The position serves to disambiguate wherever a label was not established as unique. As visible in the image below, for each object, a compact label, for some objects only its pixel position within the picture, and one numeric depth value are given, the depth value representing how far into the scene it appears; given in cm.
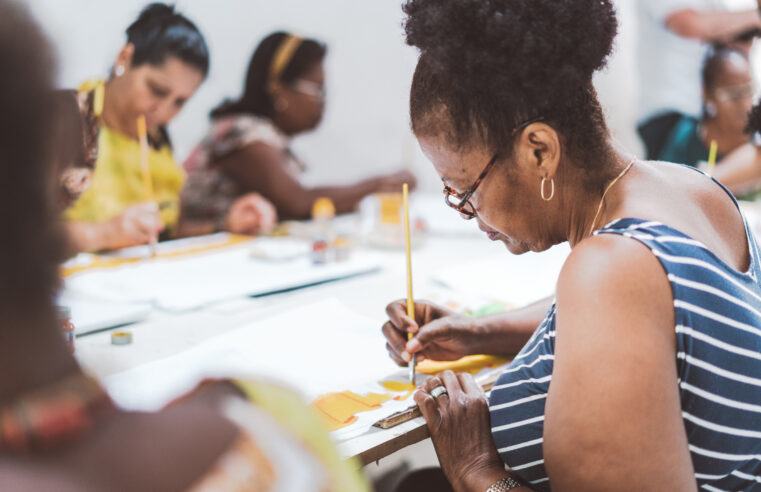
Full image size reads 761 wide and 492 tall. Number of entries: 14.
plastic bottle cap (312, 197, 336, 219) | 265
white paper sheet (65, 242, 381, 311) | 174
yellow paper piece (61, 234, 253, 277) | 203
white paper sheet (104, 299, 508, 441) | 117
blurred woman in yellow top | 212
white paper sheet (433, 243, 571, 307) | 175
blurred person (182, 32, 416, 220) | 304
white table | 106
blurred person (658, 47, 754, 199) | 309
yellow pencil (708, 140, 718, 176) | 214
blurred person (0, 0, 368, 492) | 40
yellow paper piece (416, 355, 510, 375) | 131
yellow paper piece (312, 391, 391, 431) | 108
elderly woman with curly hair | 82
